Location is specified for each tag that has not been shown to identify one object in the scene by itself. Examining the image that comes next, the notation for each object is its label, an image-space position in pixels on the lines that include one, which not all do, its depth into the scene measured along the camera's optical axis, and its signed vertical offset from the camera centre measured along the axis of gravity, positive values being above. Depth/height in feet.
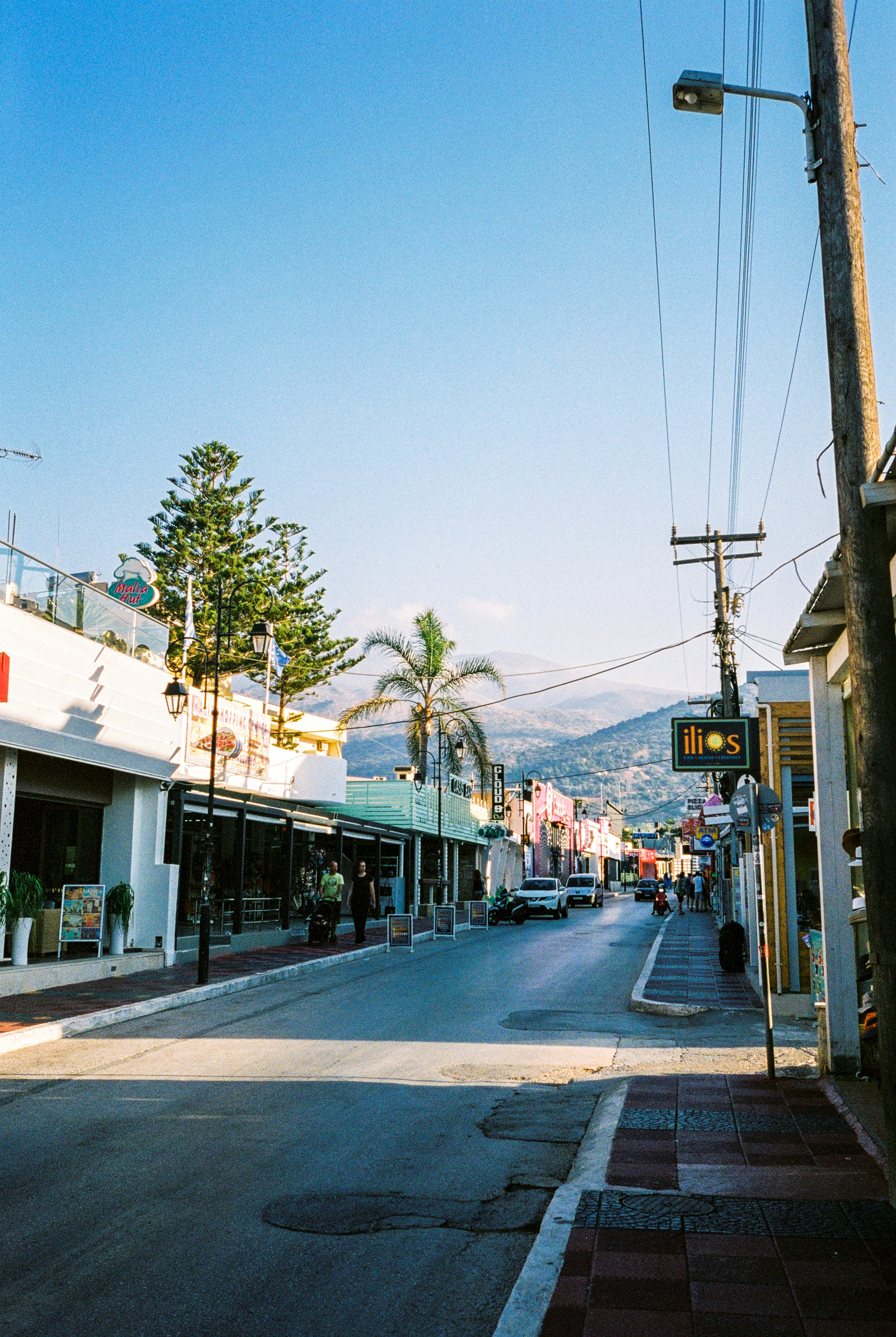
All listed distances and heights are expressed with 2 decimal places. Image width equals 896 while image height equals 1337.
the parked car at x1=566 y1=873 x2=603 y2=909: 201.05 -3.67
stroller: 83.30 -4.33
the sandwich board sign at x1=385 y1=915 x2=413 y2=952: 84.84 -4.76
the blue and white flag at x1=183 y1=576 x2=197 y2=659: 82.17 +18.07
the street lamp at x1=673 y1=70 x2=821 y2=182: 24.29 +16.89
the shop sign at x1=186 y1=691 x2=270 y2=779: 74.08 +8.86
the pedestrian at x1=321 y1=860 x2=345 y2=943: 83.30 -1.77
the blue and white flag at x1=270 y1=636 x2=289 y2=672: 104.88 +19.99
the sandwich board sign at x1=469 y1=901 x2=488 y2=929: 121.90 -4.85
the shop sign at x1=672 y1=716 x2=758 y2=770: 59.52 +6.75
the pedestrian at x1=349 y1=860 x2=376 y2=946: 86.58 -2.42
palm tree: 136.05 +22.15
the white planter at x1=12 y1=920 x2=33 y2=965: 52.65 -3.52
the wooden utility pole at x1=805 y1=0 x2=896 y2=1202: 18.40 +6.75
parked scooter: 136.36 -5.14
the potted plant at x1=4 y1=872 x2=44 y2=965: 52.08 -1.89
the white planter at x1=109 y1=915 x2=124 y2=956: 62.34 -3.87
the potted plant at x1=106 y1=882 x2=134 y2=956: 62.39 -2.56
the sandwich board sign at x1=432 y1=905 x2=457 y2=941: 98.63 -4.64
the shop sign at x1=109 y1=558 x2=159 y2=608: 77.61 +19.57
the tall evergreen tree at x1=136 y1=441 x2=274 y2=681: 137.90 +40.36
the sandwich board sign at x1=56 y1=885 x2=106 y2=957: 58.08 -2.57
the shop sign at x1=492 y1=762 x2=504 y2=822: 192.24 +13.03
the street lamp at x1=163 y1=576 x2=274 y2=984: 56.13 +2.58
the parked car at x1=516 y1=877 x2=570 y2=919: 148.66 -3.56
